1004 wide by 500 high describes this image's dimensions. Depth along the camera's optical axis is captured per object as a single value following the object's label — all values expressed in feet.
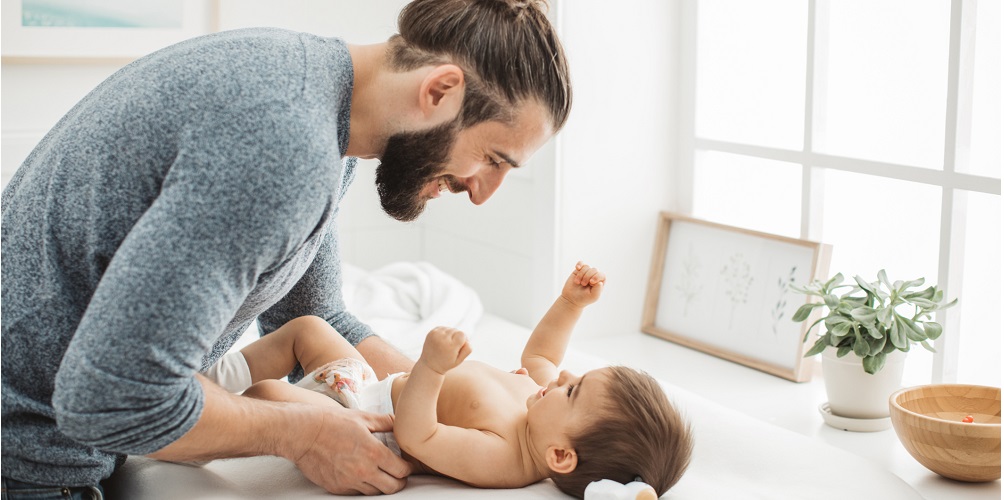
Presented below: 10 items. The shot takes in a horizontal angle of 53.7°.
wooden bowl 4.96
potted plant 5.91
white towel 8.05
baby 4.52
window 6.19
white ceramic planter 6.09
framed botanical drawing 7.40
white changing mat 4.55
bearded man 3.55
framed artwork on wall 8.91
